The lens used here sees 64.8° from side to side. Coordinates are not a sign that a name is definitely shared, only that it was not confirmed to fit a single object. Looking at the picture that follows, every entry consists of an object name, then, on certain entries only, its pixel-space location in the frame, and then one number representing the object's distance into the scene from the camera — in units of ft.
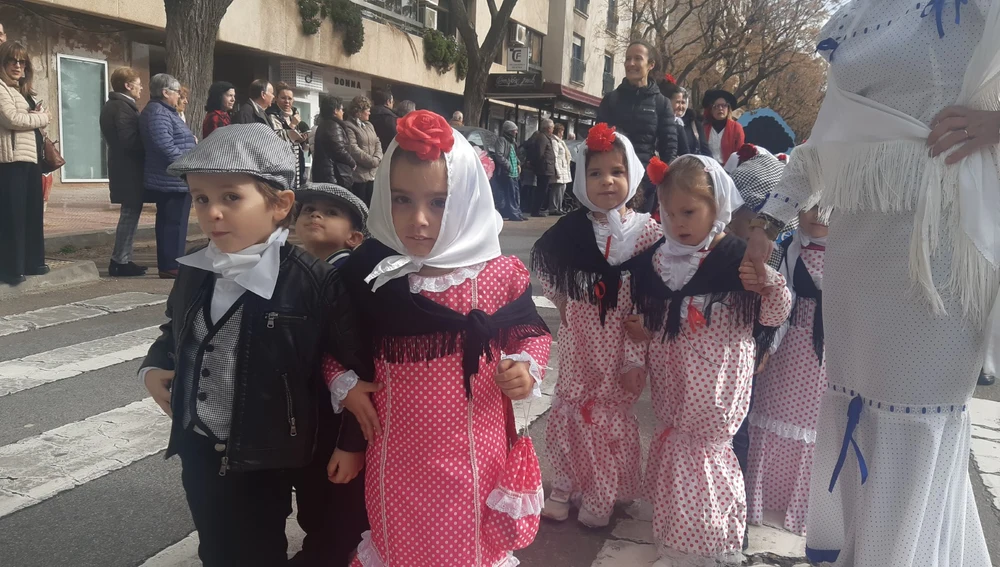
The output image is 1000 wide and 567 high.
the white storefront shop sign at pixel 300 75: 64.39
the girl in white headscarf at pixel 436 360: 6.86
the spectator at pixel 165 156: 24.18
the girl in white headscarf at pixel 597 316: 9.91
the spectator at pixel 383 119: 35.22
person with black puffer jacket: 20.18
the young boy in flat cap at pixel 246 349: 6.73
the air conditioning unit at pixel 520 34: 103.09
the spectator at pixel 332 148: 29.94
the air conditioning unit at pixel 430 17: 83.22
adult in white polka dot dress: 6.89
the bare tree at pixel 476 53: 58.49
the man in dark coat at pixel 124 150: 24.53
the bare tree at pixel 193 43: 33.04
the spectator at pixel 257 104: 27.81
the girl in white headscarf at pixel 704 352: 8.93
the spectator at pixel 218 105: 27.35
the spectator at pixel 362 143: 30.68
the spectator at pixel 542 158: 54.29
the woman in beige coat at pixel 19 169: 20.97
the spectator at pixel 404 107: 36.76
